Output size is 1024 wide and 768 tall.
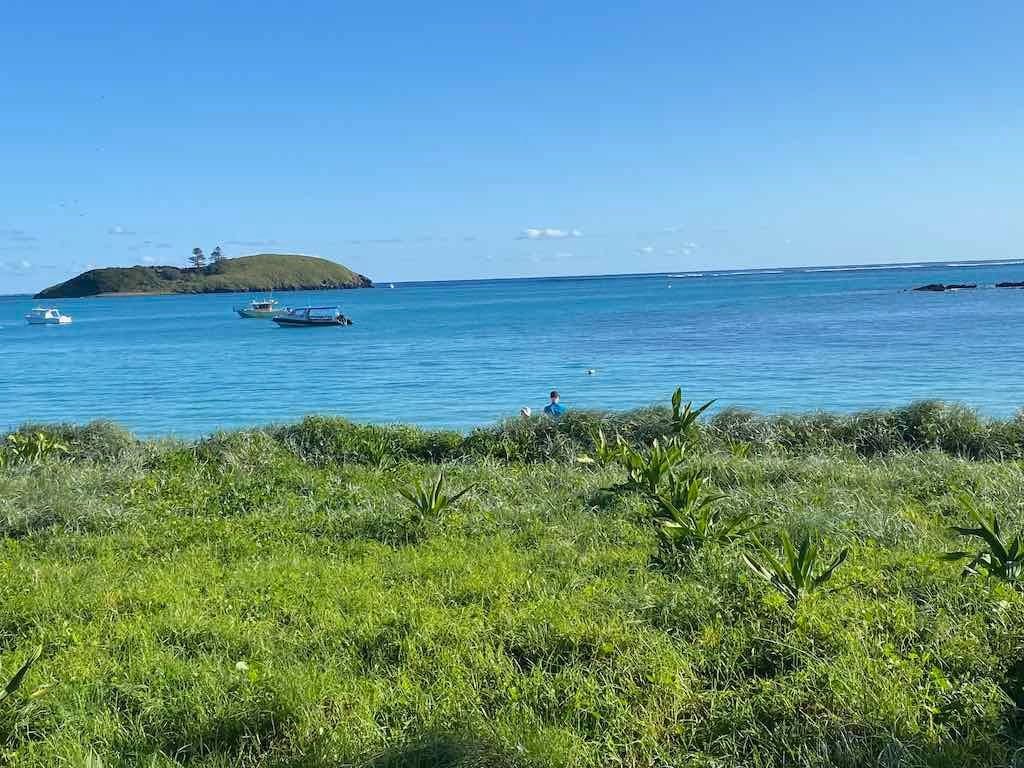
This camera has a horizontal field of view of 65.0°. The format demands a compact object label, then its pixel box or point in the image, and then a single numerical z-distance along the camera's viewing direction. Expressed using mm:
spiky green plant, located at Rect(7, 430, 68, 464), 10875
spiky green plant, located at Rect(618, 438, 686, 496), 7676
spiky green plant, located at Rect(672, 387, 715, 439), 10578
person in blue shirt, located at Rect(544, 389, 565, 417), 15653
